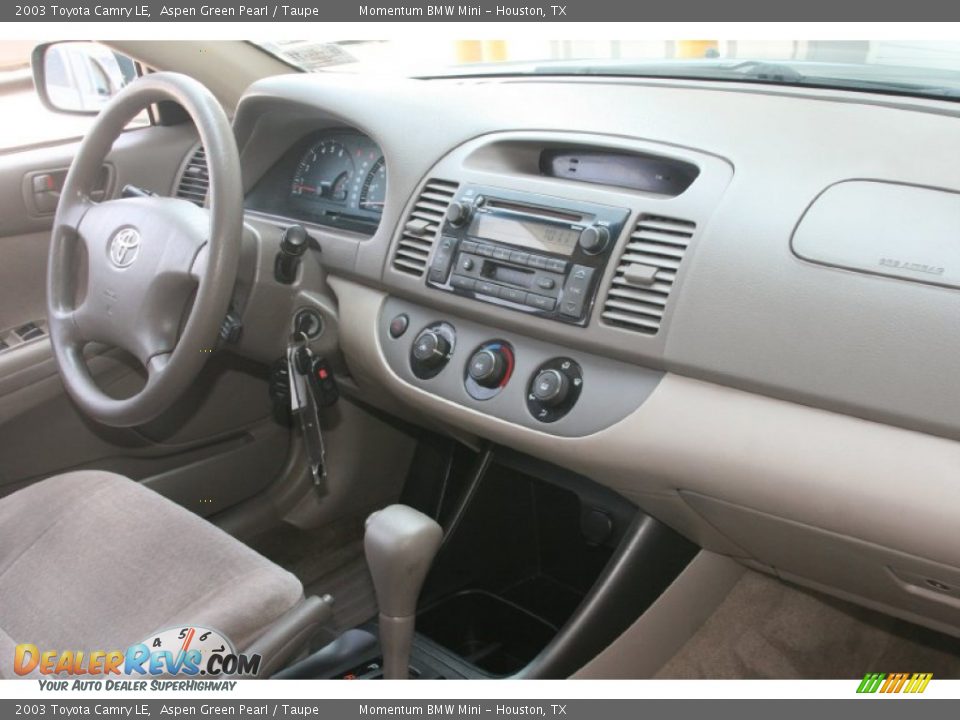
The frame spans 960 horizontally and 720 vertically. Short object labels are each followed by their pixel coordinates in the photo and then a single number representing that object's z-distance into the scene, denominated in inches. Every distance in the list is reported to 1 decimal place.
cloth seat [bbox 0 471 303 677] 48.1
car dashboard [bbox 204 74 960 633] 42.7
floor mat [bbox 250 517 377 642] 78.2
